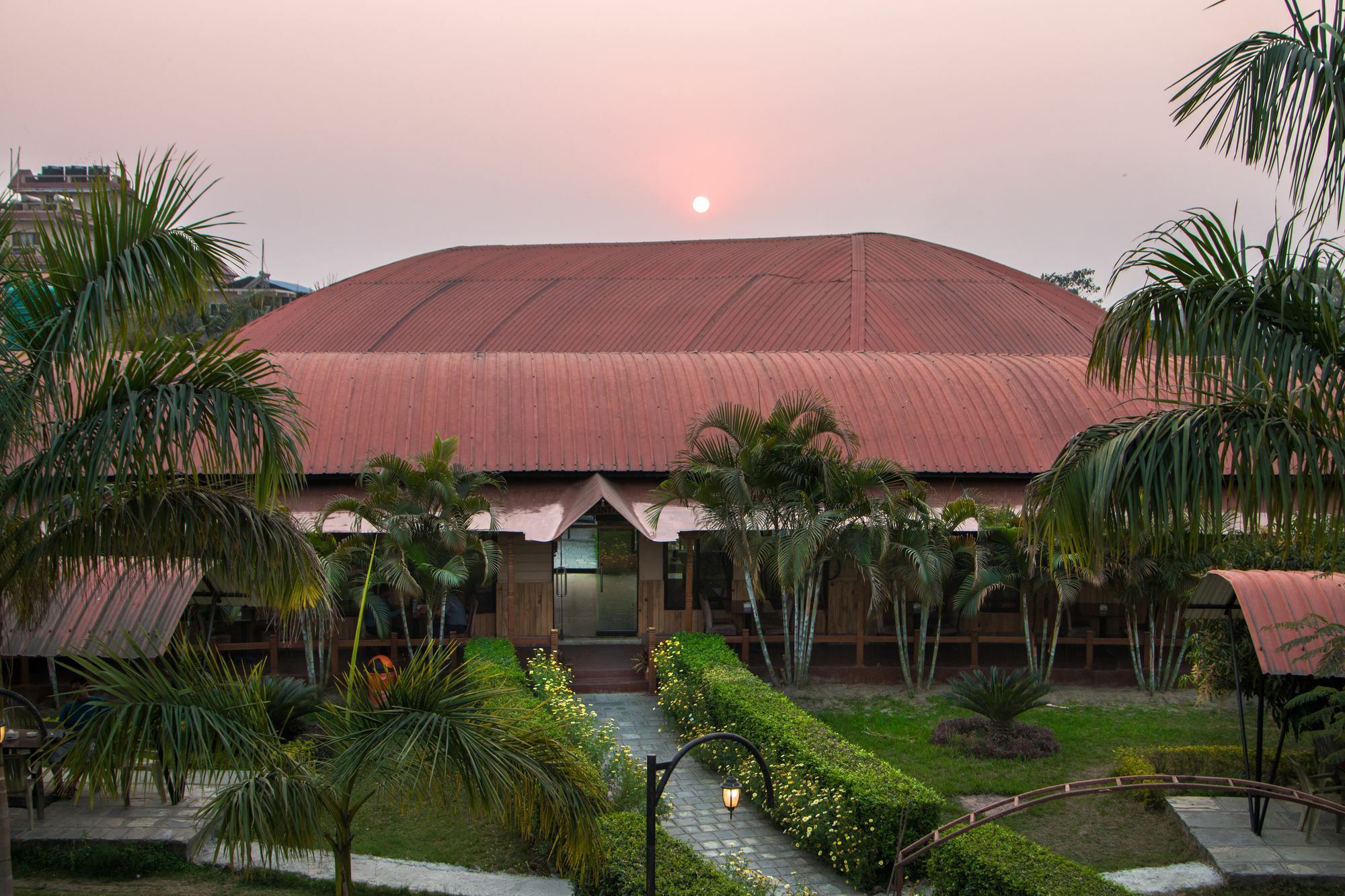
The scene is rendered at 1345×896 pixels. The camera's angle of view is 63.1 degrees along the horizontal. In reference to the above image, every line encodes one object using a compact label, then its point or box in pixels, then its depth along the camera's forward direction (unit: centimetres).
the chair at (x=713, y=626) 1780
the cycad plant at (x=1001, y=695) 1341
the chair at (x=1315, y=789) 1007
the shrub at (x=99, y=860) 916
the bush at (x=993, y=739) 1316
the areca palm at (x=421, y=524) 1529
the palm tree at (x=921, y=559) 1574
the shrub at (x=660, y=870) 821
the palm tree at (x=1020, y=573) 1609
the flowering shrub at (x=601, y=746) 1055
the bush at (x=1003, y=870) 816
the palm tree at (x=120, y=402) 717
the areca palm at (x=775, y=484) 1574
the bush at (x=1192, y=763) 1152
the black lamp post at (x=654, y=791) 689
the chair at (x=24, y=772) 942
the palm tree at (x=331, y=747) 672
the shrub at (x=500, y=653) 1306
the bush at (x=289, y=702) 1192
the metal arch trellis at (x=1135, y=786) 720
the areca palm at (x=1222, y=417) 712
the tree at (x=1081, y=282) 6888
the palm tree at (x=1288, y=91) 717
